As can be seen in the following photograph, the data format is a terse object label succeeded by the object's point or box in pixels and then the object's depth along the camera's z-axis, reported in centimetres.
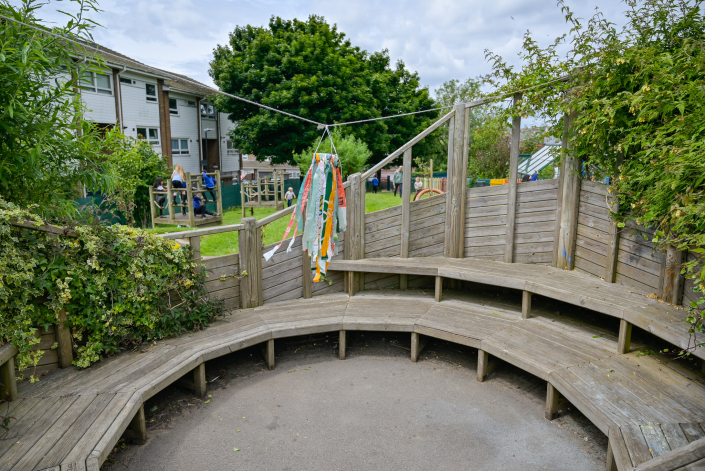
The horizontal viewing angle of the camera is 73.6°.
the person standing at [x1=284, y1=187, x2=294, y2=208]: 1554
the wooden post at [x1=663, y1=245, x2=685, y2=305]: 398
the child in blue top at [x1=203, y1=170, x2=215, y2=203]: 1190
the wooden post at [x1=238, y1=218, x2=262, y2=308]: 512
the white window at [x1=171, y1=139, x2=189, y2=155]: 2434
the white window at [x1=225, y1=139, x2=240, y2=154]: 3000
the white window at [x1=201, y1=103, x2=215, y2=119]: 2681
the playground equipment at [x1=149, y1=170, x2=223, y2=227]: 1053
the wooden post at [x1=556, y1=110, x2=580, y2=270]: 516
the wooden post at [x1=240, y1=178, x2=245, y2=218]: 1416
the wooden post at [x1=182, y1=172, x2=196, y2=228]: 1045
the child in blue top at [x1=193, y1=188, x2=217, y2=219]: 1162
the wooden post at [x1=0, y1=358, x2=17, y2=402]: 333
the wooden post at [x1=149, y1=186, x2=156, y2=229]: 1082
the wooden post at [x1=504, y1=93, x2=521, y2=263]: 554
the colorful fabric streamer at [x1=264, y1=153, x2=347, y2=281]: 499
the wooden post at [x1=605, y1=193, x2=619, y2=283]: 468
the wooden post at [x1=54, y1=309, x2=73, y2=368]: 380
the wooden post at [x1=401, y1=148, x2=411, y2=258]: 582
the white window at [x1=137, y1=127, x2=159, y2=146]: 2178
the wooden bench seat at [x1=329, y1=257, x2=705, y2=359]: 376
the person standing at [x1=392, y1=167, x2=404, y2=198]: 1700
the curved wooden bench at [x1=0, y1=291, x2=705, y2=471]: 296
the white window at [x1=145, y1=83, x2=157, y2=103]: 2167
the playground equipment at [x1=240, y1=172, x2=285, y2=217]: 1484
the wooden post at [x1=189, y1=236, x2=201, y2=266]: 471
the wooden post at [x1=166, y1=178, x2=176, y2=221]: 1049
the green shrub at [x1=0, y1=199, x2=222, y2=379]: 339
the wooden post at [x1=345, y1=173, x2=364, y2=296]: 577
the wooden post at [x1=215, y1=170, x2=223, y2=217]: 1200
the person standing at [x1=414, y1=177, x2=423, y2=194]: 1529
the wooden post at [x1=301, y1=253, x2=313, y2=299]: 573
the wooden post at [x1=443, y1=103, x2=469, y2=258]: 580
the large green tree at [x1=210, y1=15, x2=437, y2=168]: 2027
